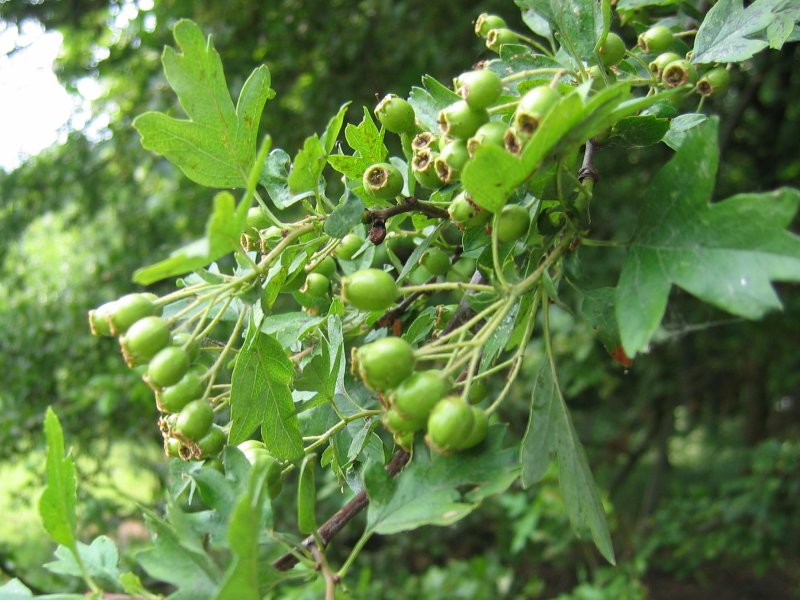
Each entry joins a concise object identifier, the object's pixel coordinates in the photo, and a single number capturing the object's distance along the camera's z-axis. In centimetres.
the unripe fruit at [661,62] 18
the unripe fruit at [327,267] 18
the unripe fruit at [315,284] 18
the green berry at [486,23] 22
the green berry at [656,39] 19
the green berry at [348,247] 18
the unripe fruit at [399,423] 13
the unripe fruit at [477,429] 13
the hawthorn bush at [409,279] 13
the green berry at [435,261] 18
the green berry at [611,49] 17
